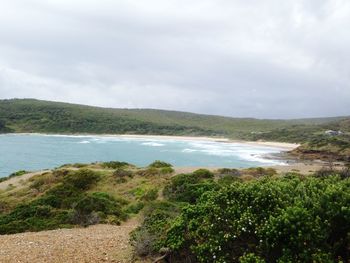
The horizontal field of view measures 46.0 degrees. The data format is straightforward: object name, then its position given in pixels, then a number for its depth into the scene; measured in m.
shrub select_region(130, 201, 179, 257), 8.88
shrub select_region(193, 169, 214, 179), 24.58
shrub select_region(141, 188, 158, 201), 21.08
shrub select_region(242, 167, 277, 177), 27.56
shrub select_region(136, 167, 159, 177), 26.73
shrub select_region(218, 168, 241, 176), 26.84
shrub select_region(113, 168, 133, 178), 26.22
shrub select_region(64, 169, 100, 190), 23.81
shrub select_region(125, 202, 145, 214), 18.63
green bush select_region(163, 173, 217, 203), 19.53
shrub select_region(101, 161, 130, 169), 31.84
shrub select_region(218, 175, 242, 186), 21.49
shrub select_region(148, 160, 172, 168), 30.84
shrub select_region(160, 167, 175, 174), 27.41
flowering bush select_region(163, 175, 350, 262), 5.99
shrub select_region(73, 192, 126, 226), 15.36
